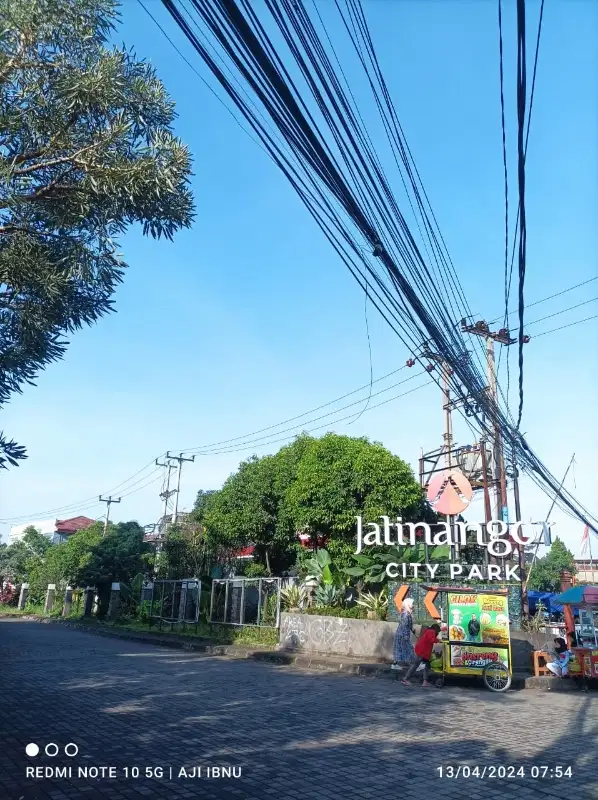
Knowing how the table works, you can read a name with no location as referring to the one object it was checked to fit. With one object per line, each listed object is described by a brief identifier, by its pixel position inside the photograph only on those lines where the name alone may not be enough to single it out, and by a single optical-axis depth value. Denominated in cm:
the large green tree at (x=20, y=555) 5462
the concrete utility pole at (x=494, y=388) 1819
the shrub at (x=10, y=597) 5662
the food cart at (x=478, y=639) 1169
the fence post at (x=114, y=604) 3396
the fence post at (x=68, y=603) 4053
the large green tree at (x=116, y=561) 3378
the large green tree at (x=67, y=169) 690
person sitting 1236
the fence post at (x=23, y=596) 5072
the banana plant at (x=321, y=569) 1781
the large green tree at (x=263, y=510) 2289
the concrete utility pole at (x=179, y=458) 4300
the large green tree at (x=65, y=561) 3919
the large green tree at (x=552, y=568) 4266
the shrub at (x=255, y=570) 2433
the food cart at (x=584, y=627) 1212
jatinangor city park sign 1678
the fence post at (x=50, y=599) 4410
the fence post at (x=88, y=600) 3750
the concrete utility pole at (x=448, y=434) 2242
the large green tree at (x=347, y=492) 1898
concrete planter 1490
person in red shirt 1166
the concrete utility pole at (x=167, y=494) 4269
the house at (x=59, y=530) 6047
